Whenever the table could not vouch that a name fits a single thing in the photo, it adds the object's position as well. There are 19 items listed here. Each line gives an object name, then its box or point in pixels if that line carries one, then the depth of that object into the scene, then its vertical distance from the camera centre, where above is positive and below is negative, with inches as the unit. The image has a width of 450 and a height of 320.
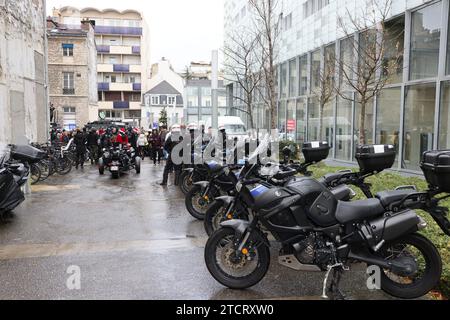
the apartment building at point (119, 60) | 2704.2 +386.7
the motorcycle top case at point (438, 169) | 157.2 -16.6
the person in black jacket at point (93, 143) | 748.6 -36.3
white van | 874.4 -5.2
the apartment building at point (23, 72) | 569.6 +70.9
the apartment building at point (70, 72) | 1544.0 +178.5
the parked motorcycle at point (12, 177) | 292.5 -39.2
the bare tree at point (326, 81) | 621.3 +63.3
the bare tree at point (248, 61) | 741.0 +122.2
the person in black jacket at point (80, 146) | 685.3 -38.1
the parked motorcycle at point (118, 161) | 552.7 -51.4
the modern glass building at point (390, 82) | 483.8 +57.7
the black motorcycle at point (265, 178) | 206.8 -26.2
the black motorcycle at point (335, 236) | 164.6 -43.7
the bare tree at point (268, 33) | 589.3 +131.0
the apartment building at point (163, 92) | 1184.2 +85.8
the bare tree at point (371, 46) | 454.9 +89.1
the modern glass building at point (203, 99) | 1666.1 +110.6
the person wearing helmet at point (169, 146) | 481.1 -26.4
